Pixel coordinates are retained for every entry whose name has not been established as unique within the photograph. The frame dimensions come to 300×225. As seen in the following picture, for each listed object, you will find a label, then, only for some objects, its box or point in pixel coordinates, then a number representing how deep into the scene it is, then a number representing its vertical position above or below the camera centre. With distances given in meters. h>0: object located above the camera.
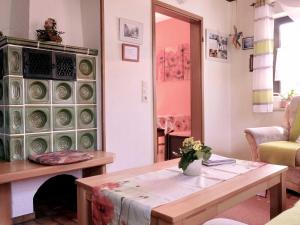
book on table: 1.74 -0.39
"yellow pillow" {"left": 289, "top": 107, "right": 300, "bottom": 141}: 2.88 -0.30
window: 3.45 +0.60
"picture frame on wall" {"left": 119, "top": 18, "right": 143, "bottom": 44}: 2.64 +0.73
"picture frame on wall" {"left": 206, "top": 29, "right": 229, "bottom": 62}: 3.58 +0.78
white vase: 1.50 -0.36
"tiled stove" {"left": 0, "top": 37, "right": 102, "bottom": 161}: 2.02 +0.05
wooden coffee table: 1.04 -0.42
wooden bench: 1.74 -0.46
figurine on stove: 2.22 +0.59
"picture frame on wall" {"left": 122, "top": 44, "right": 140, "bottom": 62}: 2.65 +0.51
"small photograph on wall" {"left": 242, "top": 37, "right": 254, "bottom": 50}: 3.70 +0.83
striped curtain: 3.34 +0.58
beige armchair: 2.45 -0.39
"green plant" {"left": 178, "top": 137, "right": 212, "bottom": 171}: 1.49 -0.28
